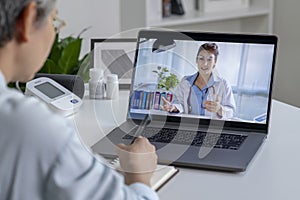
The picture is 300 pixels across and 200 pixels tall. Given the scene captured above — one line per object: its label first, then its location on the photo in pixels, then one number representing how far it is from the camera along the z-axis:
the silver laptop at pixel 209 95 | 1.72
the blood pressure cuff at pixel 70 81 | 1.96
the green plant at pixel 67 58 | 2.51
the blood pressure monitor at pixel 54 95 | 1.85
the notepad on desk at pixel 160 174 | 1.48
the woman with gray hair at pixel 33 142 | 1.07
